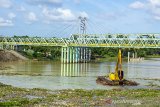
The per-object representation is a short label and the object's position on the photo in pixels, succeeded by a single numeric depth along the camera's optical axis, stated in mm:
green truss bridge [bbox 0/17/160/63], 117075
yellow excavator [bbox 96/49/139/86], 51188
